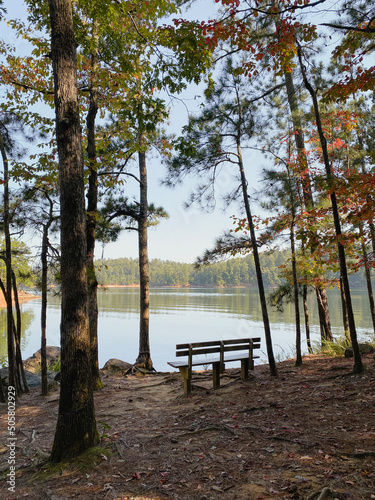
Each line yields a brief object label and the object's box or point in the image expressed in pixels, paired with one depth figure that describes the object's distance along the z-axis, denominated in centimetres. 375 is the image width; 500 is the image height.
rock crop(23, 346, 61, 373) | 1062
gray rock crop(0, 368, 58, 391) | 783
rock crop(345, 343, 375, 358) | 725
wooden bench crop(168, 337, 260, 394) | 598
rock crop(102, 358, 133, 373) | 955
